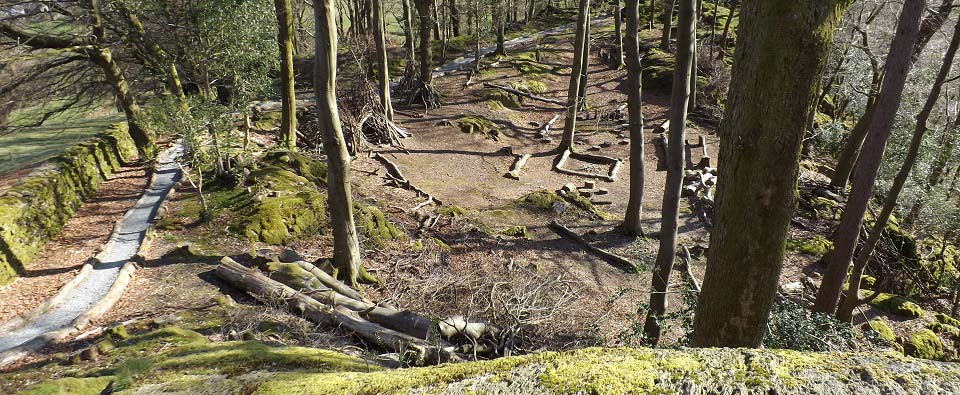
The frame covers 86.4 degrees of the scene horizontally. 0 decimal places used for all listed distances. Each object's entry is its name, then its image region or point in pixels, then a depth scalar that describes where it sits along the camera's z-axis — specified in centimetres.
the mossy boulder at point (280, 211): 938
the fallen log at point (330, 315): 535
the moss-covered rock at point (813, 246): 1278
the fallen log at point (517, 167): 1617
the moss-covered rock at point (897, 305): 1102
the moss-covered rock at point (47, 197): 830
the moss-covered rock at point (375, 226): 1017
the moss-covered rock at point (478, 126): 1895
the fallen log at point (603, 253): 1127
